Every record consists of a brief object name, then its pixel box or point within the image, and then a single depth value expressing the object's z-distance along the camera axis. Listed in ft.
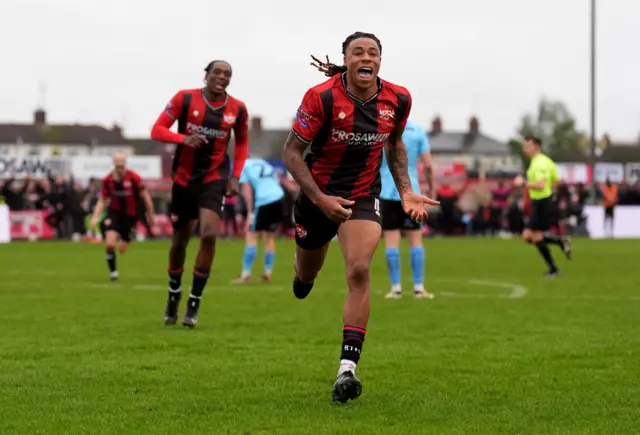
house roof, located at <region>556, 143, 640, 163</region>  441.27
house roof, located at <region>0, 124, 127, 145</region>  489.26
